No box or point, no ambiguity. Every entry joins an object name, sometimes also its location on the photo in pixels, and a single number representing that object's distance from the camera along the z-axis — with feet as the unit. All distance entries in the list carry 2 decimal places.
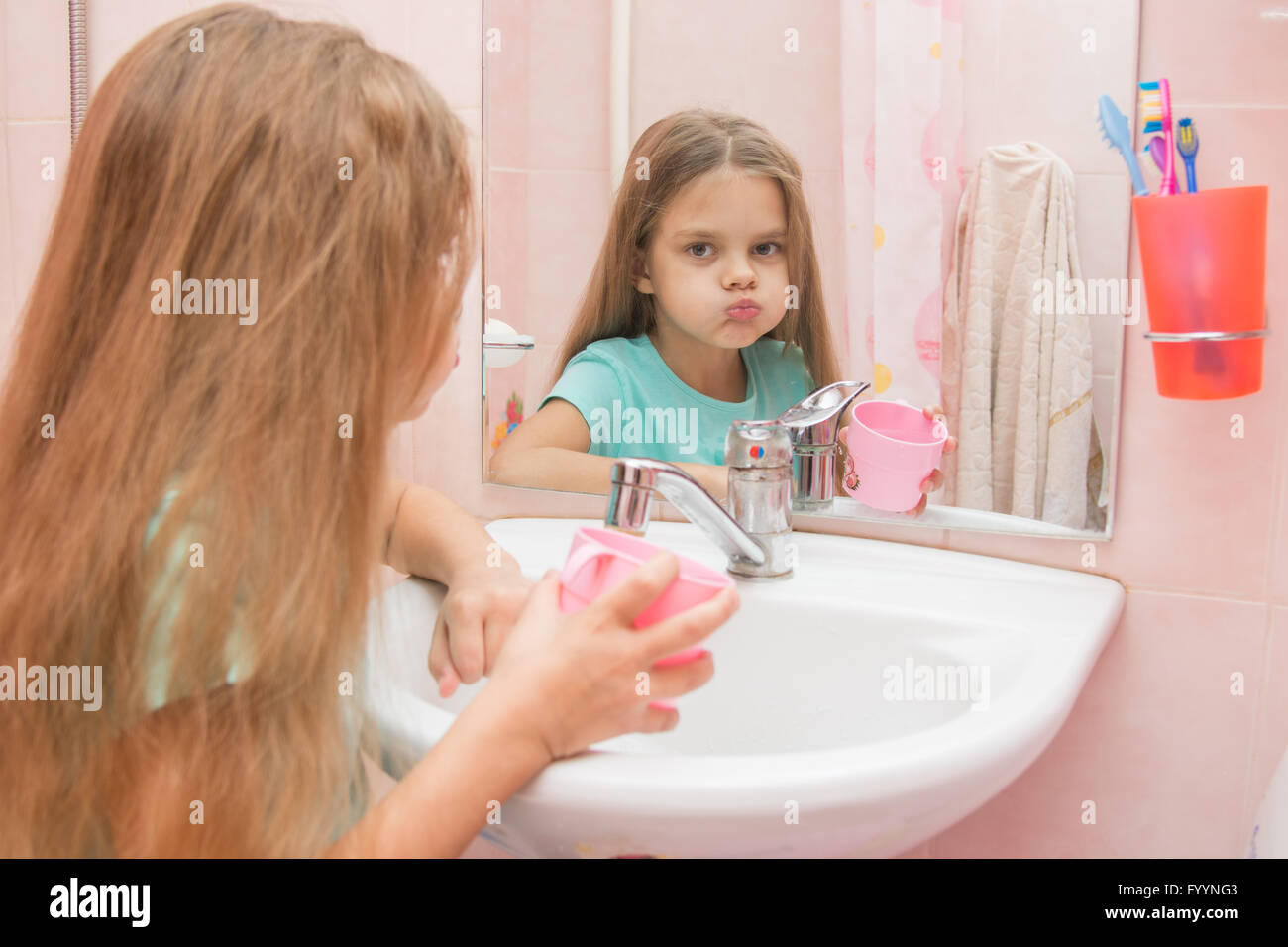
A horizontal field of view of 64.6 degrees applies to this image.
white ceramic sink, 1.61
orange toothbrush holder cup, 2.10
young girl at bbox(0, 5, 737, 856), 1.64
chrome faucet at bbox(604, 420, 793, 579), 2.33
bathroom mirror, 2.41
